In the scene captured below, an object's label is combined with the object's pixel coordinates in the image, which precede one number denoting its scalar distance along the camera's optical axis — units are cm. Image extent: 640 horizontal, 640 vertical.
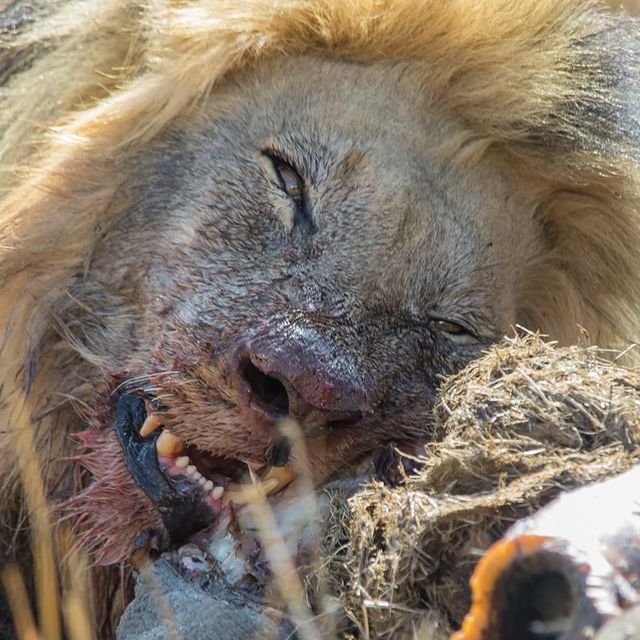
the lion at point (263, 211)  515
